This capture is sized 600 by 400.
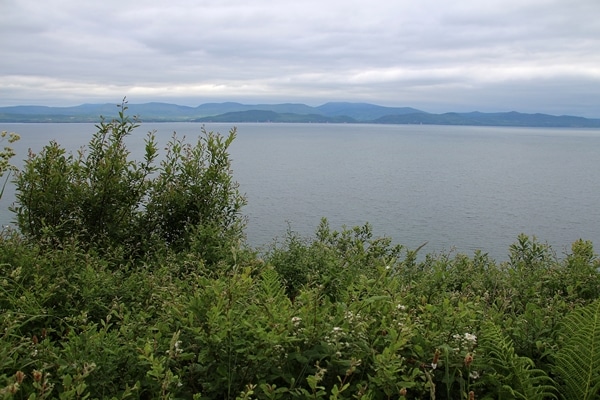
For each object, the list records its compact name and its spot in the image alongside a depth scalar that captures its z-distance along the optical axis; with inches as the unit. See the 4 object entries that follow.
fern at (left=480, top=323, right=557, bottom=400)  128.8
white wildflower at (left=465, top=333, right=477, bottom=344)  127.3
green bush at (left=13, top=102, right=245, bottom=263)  306.8
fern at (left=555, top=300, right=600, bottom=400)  132.3
